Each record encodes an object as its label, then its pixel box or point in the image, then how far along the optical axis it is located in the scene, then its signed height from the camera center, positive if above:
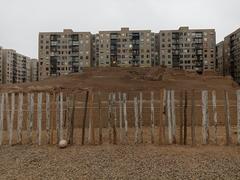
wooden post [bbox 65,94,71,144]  8.97 -0.71
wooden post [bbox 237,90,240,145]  8.65 -0.65
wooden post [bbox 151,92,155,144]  8.92 -0.81
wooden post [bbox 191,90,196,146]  8.66 -0.91
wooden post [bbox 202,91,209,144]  8.68 -0.57
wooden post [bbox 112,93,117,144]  9.00 -1.15
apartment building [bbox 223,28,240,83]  62.09 +8.69
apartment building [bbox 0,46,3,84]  81.44 +8.41
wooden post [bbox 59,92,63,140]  8.93 -0.63
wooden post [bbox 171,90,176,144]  8.84 -0.67
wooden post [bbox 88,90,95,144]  9.05 -1.15
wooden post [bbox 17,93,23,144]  9.34 -0.83
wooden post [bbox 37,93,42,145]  9.02 -0.59
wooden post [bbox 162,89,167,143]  8.91 -0.51
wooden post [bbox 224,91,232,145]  8.69 -0.95
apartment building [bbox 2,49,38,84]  82.50 +8.36
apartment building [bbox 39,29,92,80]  66.69 +9.86
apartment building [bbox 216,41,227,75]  70.36 +8.28
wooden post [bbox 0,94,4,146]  9.55 -0.56
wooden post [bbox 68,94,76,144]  9.02 -1.02
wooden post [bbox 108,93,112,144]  9.15 -0.40
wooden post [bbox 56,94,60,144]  8.97 -0.60
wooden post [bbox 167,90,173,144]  8.82 -0.70
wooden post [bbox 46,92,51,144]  9.05 -0.51
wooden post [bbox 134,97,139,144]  8.89 -0.65
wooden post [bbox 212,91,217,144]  8.78 -0.62
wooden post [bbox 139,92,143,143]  9.06 -0.75
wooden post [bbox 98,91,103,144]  8.95 -0.95
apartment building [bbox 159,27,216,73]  65.75 +10.20
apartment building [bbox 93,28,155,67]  65.88 +10.46
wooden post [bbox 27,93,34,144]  9.26 -0.58
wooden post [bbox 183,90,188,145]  8.84 -1.00
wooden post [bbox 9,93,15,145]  9.25 -0.80
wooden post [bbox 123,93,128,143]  9.11 -0.31
